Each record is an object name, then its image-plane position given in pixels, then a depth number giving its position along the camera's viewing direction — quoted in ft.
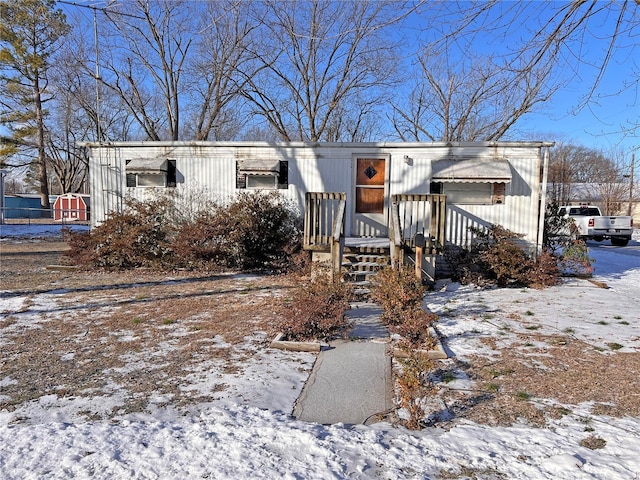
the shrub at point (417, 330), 14.51
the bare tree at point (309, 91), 61.11
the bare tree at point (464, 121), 55.69
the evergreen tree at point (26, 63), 77.10
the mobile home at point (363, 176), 30.12
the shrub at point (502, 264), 26.61
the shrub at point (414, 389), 9.33
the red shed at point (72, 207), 80.38
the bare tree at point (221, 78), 57.36
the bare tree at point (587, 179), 97.25
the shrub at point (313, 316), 15.29
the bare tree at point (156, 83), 58.75
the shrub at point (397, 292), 16.60
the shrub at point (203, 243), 30.48
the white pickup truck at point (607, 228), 58.23
